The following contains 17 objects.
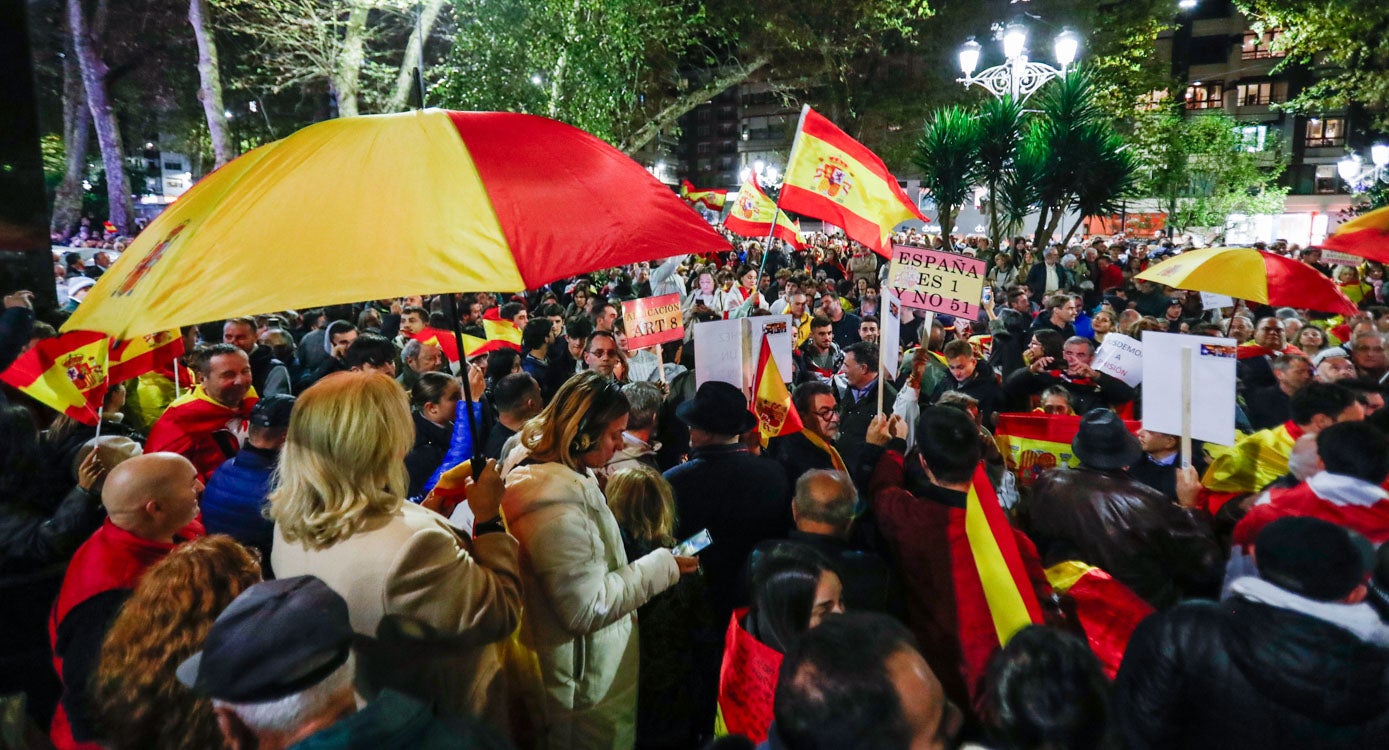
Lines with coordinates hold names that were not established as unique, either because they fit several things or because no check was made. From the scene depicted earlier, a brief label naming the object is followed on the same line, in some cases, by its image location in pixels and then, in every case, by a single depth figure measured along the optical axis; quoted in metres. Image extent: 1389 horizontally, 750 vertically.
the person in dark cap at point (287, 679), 1.58
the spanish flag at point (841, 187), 6.61
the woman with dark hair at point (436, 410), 4.77
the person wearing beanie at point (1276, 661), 2.17
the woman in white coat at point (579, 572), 2.72
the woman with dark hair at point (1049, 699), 1.93
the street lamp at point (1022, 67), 13.20
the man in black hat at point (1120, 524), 3.20
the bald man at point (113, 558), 2.42
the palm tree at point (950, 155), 12.50
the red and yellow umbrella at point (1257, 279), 6.92
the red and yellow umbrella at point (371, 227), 2.25
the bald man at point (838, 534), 3.03
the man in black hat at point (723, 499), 3.69
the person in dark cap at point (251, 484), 3.37
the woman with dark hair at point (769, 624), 2.61
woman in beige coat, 2.21
